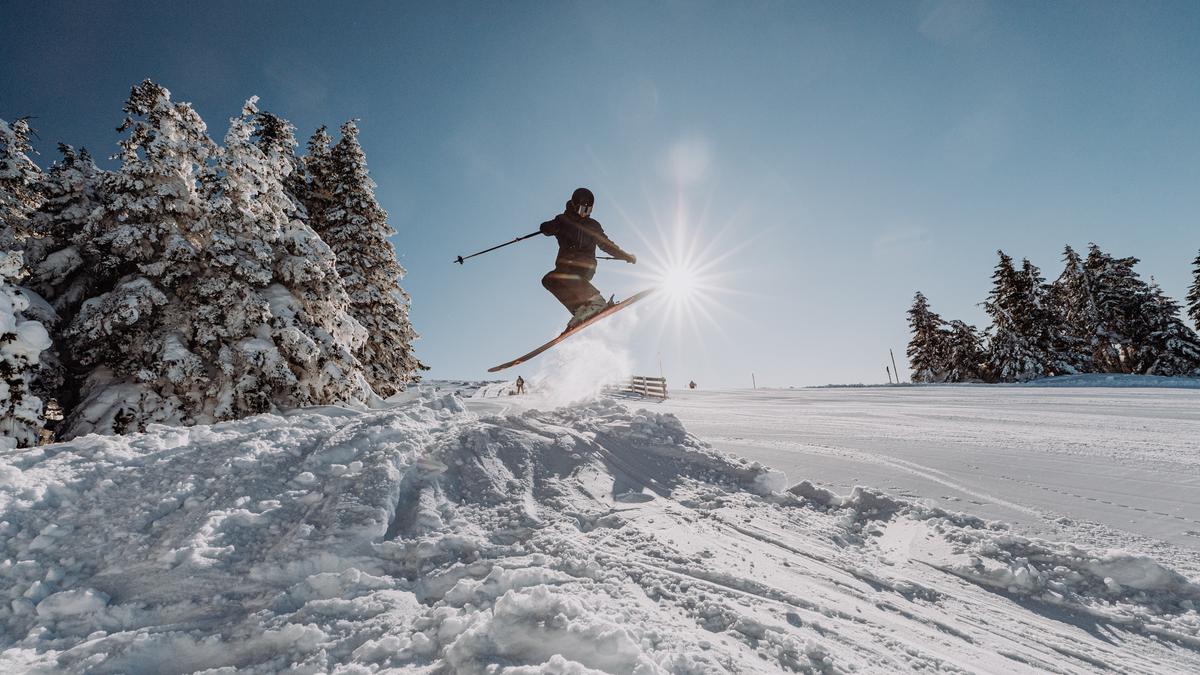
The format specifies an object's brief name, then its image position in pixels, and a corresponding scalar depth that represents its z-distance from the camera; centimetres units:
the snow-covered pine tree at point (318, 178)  1661
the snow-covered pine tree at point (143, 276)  840
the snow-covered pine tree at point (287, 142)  1641
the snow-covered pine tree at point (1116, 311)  3066
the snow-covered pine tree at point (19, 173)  1042
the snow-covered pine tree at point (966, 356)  3503
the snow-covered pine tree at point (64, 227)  998
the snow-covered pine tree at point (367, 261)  1462
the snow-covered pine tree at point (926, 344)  3819
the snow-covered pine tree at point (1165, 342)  2831
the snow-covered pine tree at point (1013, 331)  3003
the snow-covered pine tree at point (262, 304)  881
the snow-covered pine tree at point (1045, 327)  3042
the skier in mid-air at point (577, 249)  807
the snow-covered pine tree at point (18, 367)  616
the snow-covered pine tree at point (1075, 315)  3125
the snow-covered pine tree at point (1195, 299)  3219
